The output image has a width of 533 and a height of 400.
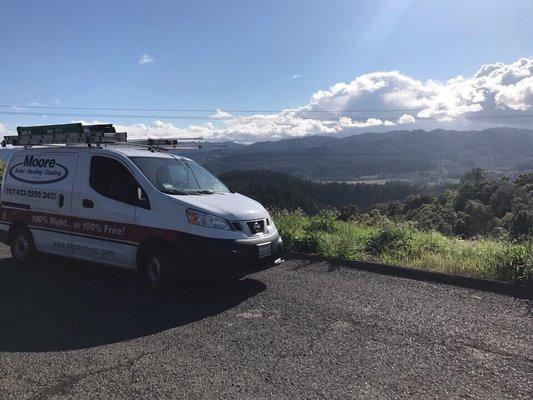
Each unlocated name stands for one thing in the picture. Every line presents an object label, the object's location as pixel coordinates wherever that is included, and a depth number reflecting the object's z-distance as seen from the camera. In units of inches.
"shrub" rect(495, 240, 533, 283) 252.7
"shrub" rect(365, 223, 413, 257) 339.9
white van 240.8
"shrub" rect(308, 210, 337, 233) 434.0
